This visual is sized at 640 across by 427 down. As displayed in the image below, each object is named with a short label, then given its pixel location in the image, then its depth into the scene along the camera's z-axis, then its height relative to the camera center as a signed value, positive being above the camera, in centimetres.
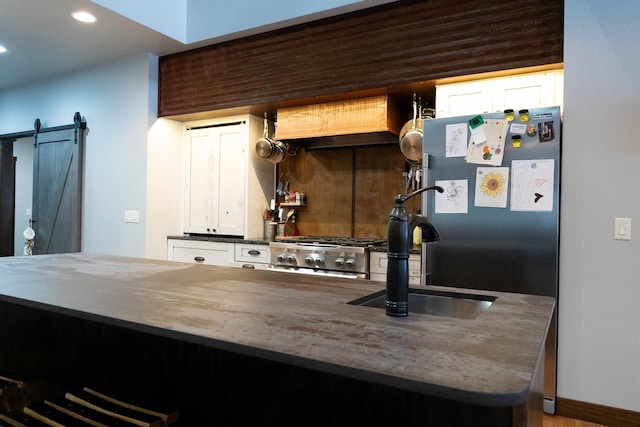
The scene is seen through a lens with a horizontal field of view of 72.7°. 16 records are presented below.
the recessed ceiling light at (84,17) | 322 +146
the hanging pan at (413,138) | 314 +57
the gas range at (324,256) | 314 -31
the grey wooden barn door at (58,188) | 447 +24
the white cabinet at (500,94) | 262 +79
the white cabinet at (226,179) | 400 +33
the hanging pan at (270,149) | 391 +59
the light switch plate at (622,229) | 230 -5
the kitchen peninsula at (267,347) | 81 -27
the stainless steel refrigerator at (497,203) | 241 +9
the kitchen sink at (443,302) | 147 -30
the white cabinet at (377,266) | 309 -36
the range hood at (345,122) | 332 +75
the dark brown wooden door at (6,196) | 553 +18
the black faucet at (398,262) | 118 -13
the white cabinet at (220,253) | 370 -36
